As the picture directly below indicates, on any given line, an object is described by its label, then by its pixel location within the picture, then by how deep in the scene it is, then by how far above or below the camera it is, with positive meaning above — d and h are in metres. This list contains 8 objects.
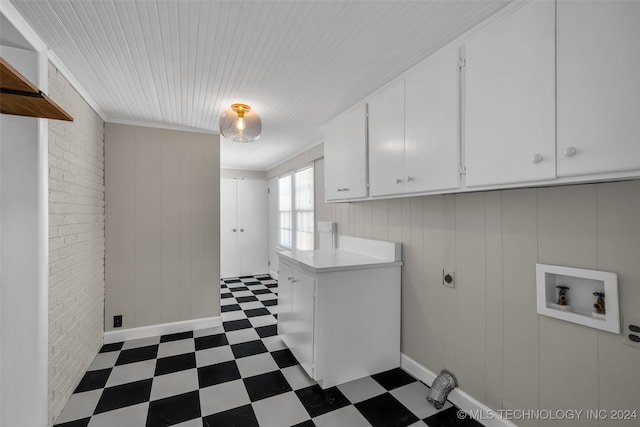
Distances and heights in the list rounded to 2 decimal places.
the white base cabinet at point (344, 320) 2.00 -0.81
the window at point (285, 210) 4.79 +0.06
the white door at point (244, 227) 5.39 -0.28
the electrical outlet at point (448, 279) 1.89 -0.45
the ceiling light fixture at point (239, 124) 2.24 +0.72
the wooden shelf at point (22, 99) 0.91 +0.43
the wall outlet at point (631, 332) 1.12 -0.48
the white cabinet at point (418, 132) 1.53 +0.52
